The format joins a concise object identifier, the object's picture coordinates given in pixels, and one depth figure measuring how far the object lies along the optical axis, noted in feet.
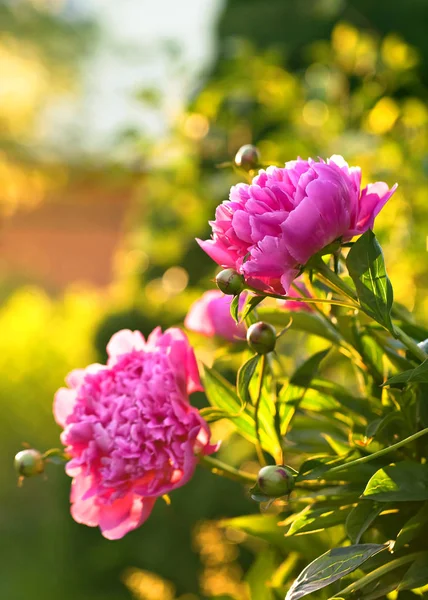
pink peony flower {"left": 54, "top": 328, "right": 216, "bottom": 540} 4.31
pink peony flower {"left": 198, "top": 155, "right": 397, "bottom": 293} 4.00
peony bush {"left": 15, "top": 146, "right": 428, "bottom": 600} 4.04
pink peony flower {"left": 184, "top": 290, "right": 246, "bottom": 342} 4.84
